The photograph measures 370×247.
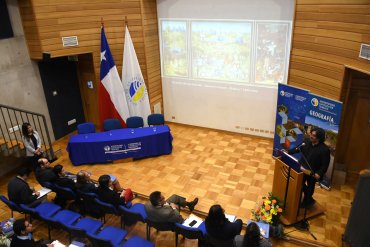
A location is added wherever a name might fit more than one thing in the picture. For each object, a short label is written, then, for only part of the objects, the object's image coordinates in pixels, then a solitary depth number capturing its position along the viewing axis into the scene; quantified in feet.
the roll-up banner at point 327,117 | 18.48
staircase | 21.13
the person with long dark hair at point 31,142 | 21.01
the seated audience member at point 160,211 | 14.38
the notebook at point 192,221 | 15.31
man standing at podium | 16.29
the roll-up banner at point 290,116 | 20.61
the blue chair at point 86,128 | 24.80
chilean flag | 25.79
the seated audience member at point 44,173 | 18.06
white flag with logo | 26.40
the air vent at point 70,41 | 24.61
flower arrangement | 16.49
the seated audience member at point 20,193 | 16.60
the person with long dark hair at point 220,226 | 12.64
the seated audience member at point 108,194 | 15.97
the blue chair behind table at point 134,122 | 25.94
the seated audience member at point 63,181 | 17.84
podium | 15.97
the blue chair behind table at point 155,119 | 26.22
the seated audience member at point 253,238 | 11.41
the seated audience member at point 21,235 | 13.12
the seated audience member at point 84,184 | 17.19
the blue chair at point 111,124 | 25.44
